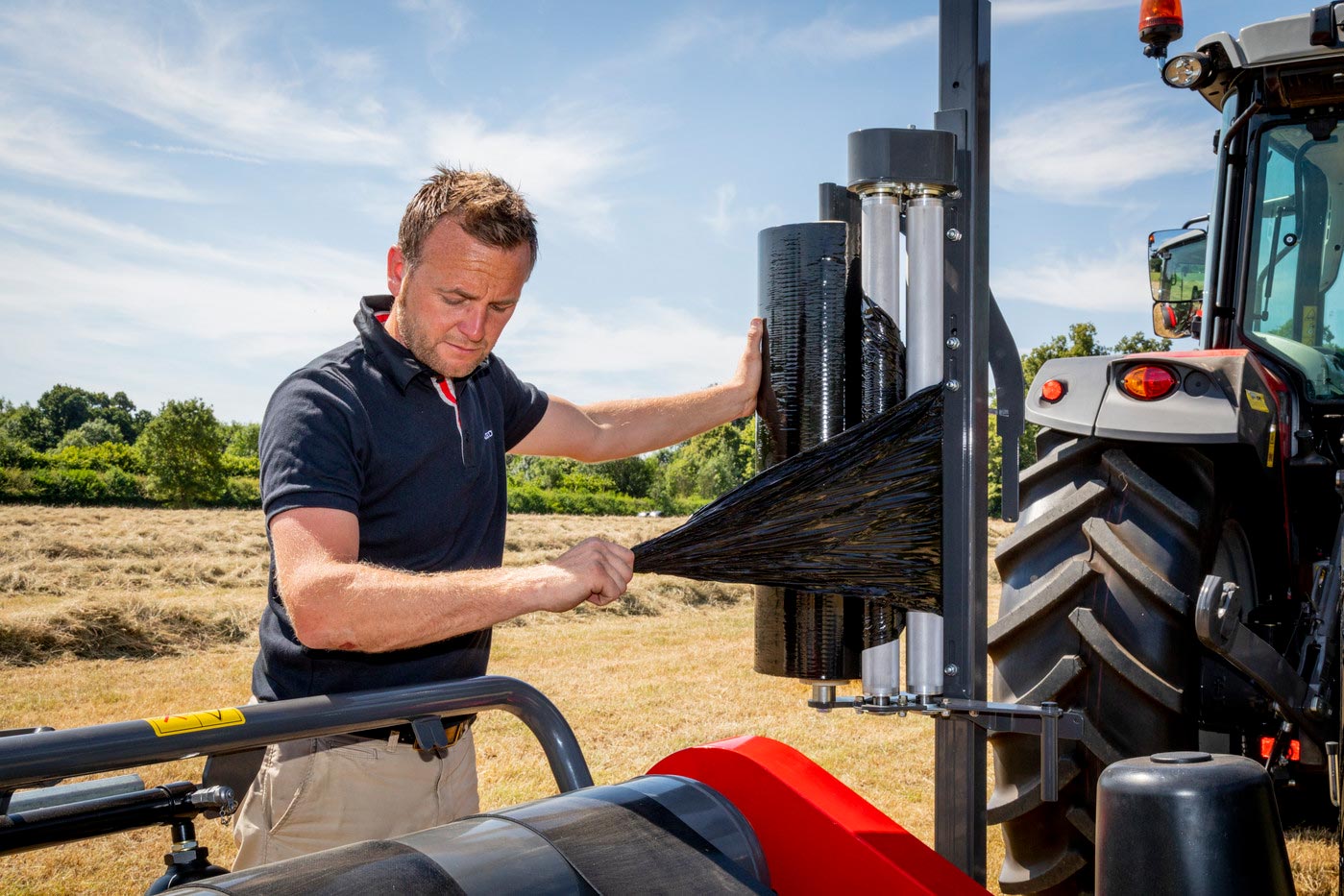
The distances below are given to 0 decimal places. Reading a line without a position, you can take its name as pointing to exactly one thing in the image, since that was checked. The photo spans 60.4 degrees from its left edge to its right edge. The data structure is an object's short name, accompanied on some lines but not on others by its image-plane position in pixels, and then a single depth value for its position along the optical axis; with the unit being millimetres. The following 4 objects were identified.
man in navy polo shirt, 1787
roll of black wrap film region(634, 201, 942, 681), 1754
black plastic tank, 1085
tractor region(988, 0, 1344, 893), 2727
